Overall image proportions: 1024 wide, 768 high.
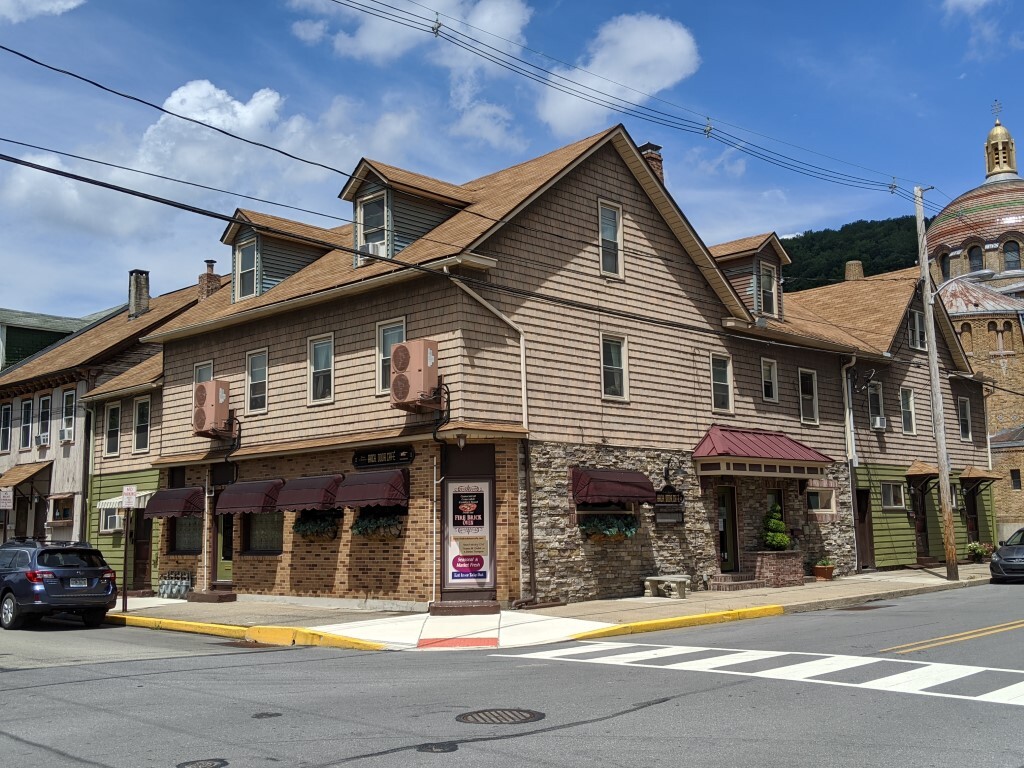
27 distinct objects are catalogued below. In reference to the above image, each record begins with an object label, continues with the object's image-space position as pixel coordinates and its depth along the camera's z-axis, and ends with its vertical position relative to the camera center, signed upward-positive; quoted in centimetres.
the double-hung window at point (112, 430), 3003 +336
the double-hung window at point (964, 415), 3478 +374
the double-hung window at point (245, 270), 2502 +676
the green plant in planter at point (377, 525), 1975 +19
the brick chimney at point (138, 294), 3559 +883
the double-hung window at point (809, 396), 2777 +362
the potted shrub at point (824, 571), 2644 -123
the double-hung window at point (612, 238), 2262 +668
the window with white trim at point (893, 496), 3014 +84
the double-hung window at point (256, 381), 2384 +375
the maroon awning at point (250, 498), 2211 +89
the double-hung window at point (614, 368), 2222 +363
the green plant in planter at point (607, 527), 2072 +6
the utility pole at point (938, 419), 2575 +271
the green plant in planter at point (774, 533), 2452 -17
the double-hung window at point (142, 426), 2870 +331
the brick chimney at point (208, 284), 3163 +810
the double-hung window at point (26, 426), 3359 +392
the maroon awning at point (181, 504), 2478 +88
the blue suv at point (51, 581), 1844 -75
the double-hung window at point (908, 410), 3162 +360
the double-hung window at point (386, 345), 2056 +395
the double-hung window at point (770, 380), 2658 +393
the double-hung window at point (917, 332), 3200 +621
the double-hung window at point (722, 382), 2508 +367
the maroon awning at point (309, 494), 2064 +89
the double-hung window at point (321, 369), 2203 +373
